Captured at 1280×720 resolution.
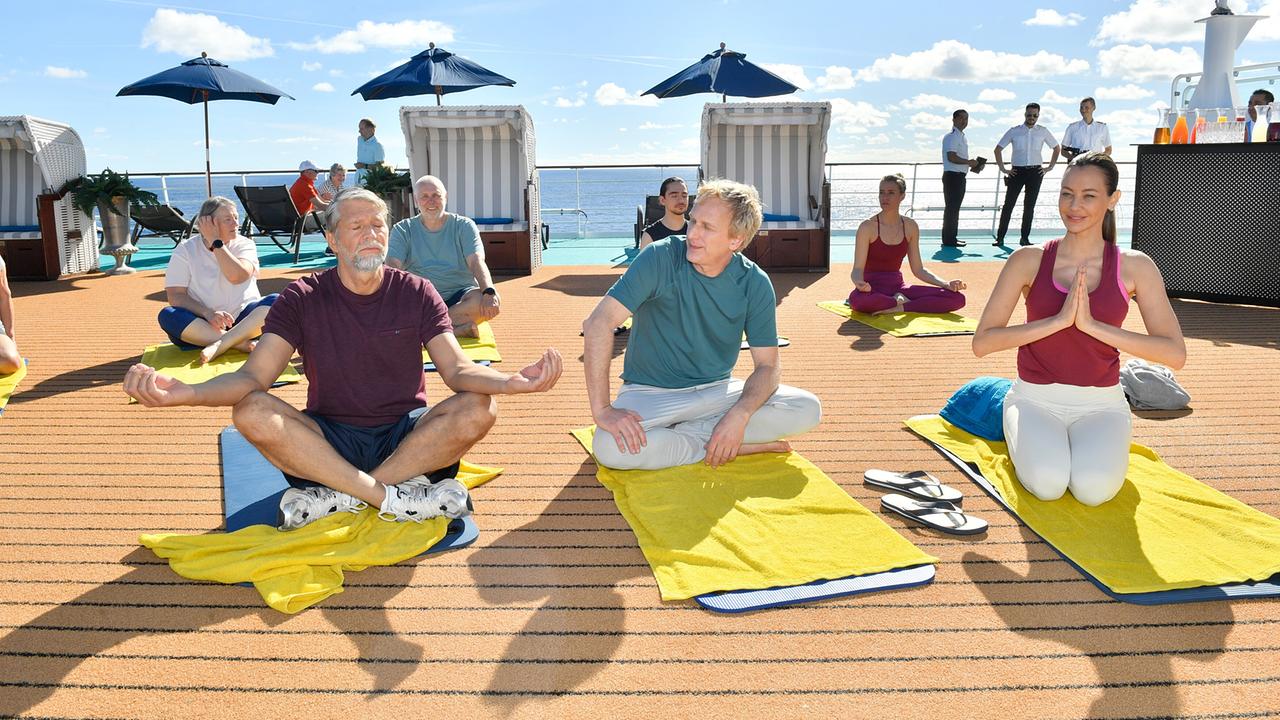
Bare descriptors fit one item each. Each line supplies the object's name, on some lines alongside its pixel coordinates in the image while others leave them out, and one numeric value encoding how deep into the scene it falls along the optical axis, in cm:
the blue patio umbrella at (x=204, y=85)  1040
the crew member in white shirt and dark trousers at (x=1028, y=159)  1081
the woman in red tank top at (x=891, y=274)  658
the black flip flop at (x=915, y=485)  305
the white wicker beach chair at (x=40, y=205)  944
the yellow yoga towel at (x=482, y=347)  538
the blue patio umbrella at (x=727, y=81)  1080
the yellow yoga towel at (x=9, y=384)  452
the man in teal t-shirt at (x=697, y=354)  312
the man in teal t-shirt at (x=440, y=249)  572
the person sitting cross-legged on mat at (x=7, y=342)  473
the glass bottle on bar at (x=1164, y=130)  737
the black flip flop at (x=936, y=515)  282
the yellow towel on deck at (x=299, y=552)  248
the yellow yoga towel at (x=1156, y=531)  251
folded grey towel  420
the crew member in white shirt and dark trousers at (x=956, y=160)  1073
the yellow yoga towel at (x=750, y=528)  253
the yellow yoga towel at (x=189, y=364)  493
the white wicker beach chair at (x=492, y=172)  966
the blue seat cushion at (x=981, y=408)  369
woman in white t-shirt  521
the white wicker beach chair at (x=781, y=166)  964
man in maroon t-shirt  275
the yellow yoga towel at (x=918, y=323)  606
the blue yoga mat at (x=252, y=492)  284
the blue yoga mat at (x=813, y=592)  237
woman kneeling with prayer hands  302
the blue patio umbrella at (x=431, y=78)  1073
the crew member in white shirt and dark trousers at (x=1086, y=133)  1074
